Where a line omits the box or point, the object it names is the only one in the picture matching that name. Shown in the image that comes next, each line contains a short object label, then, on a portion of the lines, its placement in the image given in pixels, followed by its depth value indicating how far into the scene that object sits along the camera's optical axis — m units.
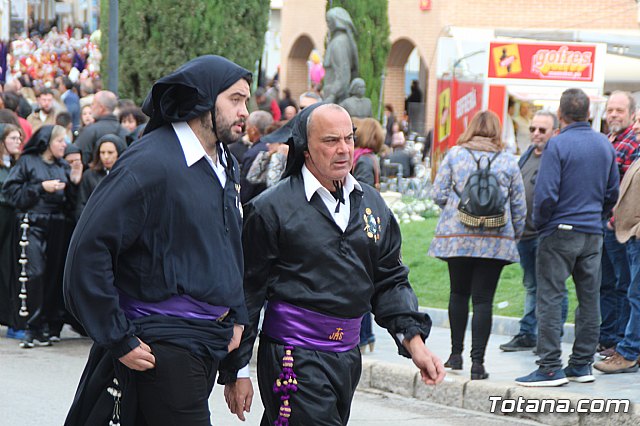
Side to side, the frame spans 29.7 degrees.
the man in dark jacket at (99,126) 12.26
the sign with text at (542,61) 19.34
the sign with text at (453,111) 20.92
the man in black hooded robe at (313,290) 4.66
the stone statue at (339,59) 18.17
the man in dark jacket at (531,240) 9.41
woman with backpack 8.32
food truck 19.39
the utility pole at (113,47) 14.60
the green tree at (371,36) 26.47
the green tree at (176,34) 17.78
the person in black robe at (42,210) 10.18
